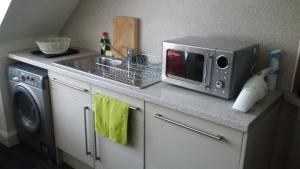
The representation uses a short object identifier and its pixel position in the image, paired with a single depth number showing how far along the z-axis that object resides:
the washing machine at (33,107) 2.20
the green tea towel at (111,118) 1.69
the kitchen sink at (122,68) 1.82
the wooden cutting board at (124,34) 2.20
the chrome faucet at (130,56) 2.18
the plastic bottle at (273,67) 1.56
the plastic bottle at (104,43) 2.35
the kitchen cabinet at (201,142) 1.31
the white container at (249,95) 1.31
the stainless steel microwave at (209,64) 1.41
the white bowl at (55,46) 2.35
